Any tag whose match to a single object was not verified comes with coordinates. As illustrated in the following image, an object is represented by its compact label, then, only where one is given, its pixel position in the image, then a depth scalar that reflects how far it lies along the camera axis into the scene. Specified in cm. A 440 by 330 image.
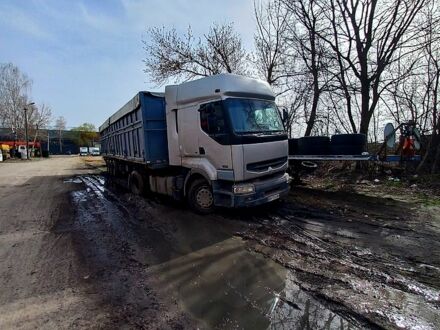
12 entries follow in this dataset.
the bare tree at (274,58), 1889
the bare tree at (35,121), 6391
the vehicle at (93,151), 7734
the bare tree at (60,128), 9869
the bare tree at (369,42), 1398
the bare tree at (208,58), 2378
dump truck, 732
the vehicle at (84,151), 8162
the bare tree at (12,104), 5750
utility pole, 5436
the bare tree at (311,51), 1586
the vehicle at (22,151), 5519
